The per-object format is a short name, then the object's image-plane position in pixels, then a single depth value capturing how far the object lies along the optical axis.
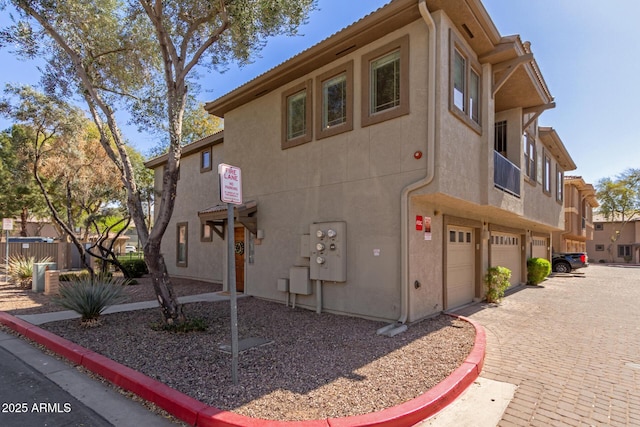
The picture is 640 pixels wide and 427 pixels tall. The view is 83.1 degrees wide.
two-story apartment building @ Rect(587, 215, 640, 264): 44.19
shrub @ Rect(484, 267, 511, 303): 10.10
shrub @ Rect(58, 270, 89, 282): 12.70
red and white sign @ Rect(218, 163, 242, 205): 4.07
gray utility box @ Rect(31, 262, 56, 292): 11.41
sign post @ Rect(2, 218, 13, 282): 14.45
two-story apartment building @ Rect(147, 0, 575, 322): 7.26
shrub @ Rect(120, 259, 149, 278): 15.31
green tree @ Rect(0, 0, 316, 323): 7.09
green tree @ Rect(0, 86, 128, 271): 11.67
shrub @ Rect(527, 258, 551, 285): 15.23
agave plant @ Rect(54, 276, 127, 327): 6.93
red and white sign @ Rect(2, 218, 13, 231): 14.52
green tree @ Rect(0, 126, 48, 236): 18.49
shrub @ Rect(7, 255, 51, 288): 12.32
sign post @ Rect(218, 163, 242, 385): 4.10
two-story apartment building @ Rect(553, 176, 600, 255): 25.91
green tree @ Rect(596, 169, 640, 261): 43.59
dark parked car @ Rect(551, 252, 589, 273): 22.28
